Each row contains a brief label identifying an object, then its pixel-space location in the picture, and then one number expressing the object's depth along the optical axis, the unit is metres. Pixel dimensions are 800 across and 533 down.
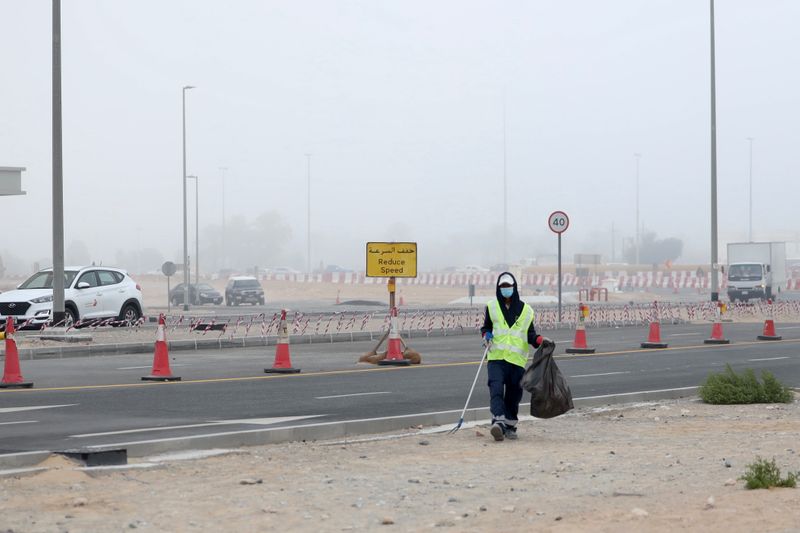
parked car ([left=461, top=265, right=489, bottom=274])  138.62
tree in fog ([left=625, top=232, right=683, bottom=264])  188.75
